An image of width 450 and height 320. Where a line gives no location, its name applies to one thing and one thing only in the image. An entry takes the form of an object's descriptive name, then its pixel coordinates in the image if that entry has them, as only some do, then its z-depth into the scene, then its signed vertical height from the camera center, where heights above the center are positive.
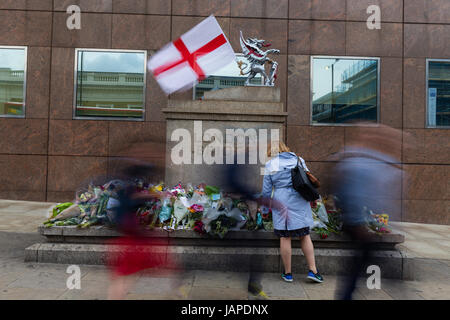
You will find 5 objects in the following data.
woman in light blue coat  4.04 -0.48
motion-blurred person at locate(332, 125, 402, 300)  3.21 -0.11
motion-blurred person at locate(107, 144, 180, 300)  3.31 -0.49
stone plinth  6.77 +0.78
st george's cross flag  4.29 +1.43
